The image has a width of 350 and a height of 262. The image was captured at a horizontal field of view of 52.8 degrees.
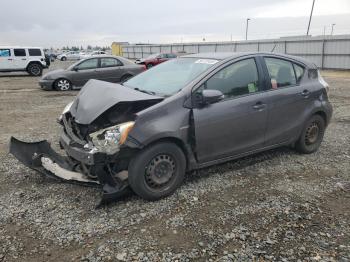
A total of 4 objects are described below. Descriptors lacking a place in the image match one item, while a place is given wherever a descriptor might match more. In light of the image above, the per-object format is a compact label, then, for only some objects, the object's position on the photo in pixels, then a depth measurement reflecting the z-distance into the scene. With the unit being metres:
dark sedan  14.19
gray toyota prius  3.79
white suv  22.00
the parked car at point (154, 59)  24.98
